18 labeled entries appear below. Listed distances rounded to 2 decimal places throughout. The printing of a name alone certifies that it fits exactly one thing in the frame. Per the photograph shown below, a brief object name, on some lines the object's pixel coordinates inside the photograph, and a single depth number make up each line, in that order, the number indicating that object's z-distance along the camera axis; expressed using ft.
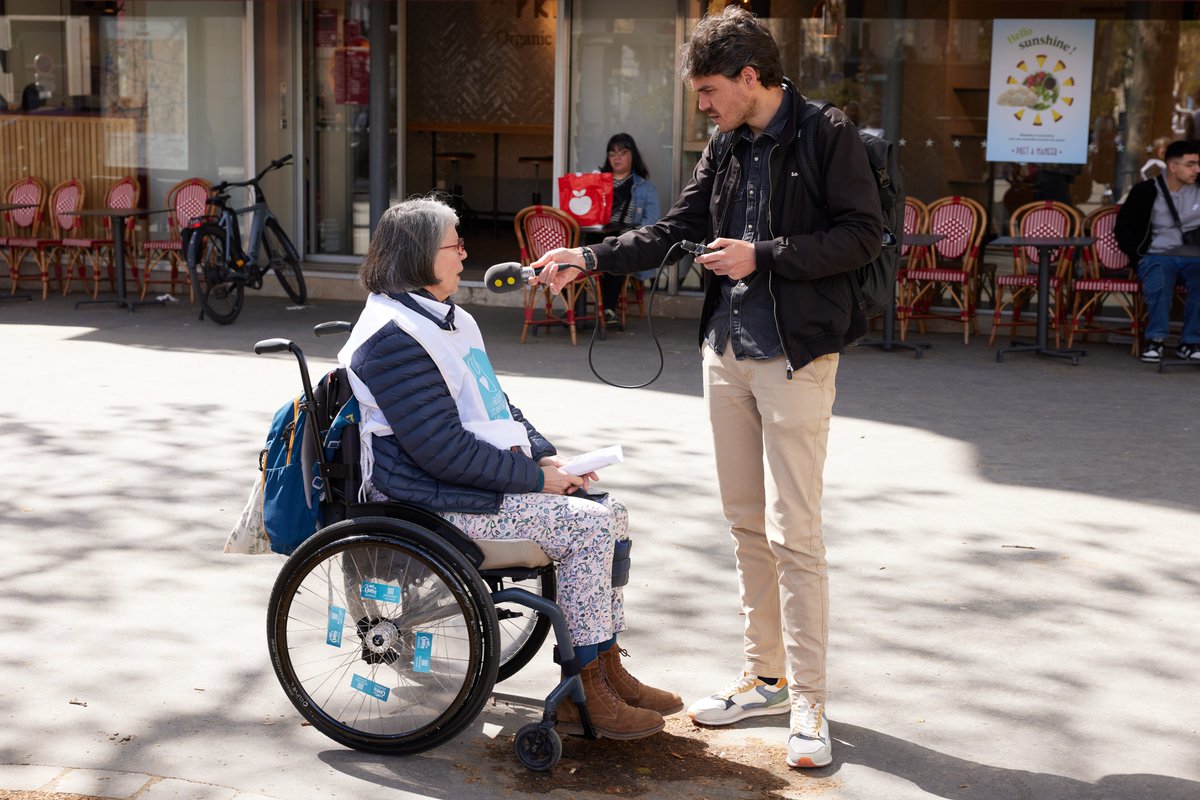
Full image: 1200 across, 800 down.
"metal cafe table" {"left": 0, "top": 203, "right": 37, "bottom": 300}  41.73
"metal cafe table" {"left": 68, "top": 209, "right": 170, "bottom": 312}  39.68
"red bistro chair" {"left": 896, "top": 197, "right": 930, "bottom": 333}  37.04
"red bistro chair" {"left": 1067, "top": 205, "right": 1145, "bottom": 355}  34.45
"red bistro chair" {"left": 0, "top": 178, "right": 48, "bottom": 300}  42.70
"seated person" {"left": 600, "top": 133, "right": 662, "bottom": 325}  36.78
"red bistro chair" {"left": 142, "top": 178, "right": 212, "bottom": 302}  42.86
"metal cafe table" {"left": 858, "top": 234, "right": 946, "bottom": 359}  33.99
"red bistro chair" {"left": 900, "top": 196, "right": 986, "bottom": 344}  36.24
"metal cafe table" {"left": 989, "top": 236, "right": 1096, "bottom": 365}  32.63
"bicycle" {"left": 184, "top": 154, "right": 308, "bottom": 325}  37.45
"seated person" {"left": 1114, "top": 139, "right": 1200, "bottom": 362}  32.96
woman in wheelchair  11.91
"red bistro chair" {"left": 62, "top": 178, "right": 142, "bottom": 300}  41.88
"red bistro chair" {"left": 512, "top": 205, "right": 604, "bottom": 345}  35.27
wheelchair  11.63
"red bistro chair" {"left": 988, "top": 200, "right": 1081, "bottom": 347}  35.24
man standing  11.98
